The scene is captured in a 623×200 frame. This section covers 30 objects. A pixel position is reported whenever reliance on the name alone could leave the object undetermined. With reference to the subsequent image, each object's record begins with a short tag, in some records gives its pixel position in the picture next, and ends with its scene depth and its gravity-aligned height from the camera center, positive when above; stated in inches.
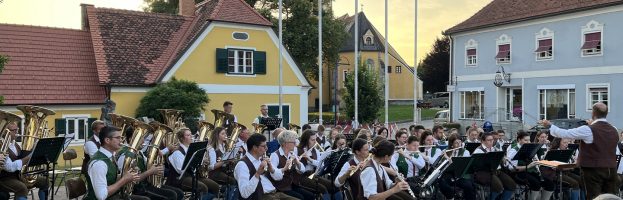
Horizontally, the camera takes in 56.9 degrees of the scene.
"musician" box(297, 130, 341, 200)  360.8 -40.9
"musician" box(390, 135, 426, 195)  359.6 -38.7
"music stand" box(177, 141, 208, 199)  316.2 -34.2
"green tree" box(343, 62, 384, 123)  1170.6 +5.7
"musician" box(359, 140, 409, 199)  243.4 -34.0
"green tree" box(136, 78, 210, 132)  800.9 +0.1
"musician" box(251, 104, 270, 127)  575.2 -11.7
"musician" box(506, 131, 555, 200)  398.9 -53.3
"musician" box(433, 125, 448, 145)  473.6 -28.6
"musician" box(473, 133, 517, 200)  378.3 -52.5
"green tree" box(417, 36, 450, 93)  2251.5 +130.3
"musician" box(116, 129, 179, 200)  277.4 -47.7
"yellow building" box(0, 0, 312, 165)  820.0 +56.7
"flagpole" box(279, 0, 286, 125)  810.7 +50.0
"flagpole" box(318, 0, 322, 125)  828.0 +60.9
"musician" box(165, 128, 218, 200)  330.3 -45.6
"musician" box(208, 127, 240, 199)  385.7 -39.6
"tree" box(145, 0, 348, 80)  1435.8 +198.2
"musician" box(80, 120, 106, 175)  348.5 -27.7
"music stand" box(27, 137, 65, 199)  306.3 -28.7
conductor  325.7 -28.1
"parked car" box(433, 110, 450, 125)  1402.2 -43.0
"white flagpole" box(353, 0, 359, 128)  860.2 +89.2
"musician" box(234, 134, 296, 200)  272.8 -36.1
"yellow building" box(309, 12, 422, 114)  2426.2 +169.1
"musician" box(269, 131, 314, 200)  308.2 -33.5
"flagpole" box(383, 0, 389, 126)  870.4 +38.6
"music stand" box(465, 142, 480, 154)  397.7 -31.8
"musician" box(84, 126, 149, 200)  231.5 -30.3
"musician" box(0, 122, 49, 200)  306.4 -39.1
